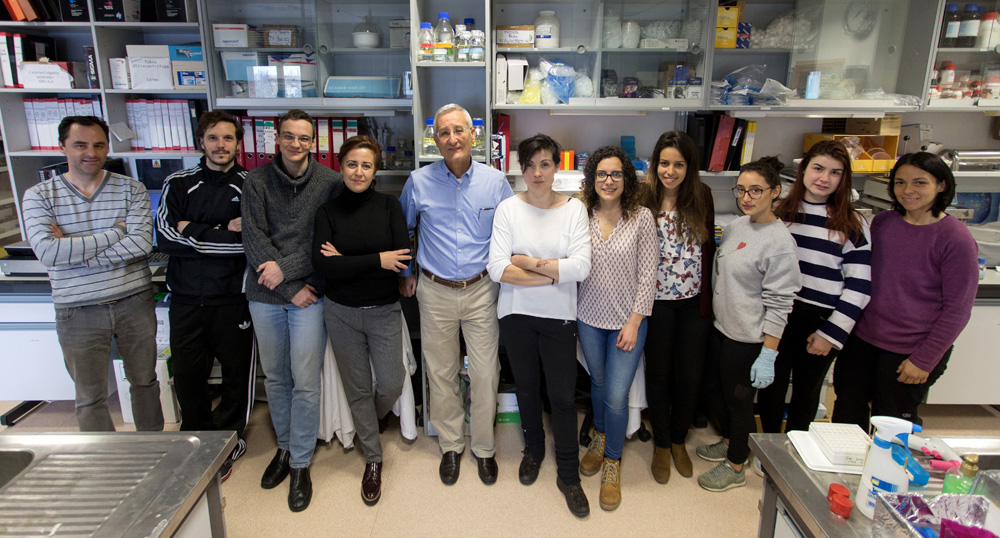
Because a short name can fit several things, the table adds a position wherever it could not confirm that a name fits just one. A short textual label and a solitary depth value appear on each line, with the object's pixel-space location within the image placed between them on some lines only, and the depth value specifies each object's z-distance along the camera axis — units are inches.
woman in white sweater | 87.5
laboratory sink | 48.8
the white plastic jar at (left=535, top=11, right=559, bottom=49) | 119.2
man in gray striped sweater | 88.4
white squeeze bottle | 48.1
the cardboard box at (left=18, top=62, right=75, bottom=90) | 124.8
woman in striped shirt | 86.1
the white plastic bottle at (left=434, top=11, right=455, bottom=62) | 109.7
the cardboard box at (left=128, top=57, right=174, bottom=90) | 124.3
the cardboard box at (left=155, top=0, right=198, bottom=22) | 122.3
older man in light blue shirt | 95.2
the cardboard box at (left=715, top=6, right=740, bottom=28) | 118.6
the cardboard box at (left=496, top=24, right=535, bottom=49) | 119.3
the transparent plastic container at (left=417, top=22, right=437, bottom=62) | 110.0
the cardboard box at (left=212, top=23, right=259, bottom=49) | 119.5
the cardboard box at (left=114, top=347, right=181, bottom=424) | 115.4
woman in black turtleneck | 89.2
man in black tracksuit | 93.7
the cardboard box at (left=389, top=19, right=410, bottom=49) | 122.0
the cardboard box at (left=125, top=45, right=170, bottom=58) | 123.8
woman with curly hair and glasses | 88.9
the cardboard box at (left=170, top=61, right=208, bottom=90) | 123.9
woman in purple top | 80.4
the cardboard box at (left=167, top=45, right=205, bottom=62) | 124.1
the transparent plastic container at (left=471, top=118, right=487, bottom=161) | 115.7
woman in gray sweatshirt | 85.4
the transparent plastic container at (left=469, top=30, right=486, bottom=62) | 110.1
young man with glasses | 90.1
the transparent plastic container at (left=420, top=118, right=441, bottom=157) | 115.6
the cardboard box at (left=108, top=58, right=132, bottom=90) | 125.3
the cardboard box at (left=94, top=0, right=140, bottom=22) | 121.1
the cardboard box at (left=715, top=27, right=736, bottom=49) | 120.0
